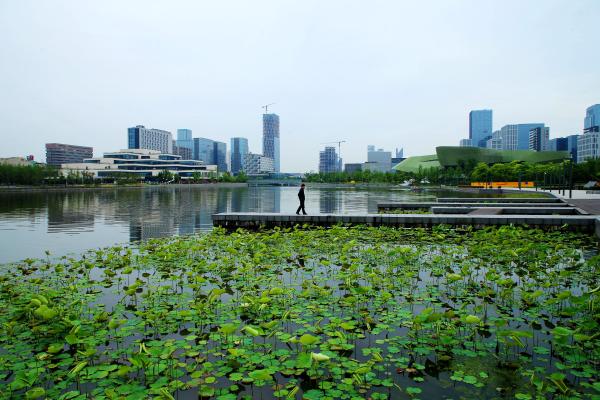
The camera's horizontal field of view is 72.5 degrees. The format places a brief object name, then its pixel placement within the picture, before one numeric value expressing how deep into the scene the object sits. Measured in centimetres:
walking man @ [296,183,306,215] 1841
